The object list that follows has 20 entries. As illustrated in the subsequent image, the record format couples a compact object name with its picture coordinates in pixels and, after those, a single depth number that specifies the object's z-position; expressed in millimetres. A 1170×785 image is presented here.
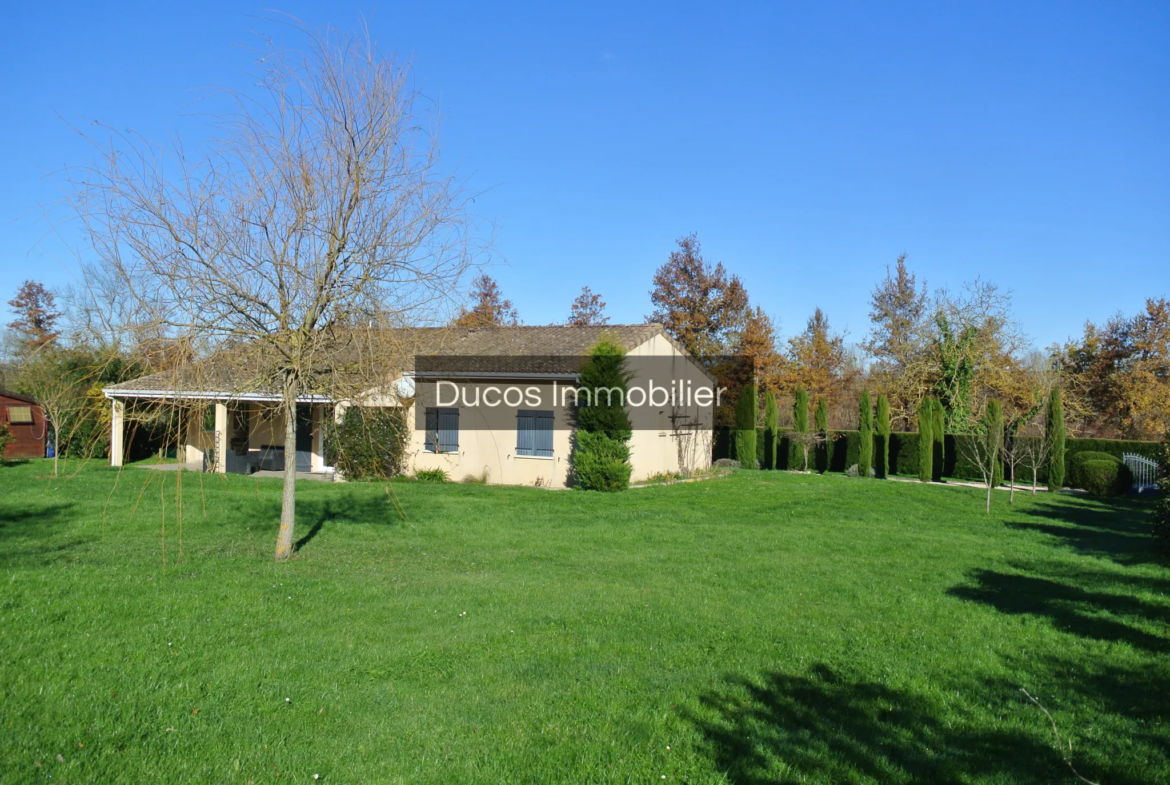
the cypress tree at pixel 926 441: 25422
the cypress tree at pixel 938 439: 26109
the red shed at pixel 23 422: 29281
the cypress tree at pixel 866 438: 27094
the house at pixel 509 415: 20953
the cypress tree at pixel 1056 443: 23344
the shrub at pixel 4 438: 22406
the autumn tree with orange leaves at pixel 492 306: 44188
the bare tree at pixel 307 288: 8117
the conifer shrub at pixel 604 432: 19203
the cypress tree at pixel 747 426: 29734
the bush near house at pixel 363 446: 20094
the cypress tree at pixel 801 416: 29859
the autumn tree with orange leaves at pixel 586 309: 45312
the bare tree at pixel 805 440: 29641
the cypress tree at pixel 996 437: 19750
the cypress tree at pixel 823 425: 30062
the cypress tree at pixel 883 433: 27438
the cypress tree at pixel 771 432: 31188
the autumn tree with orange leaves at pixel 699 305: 39188
